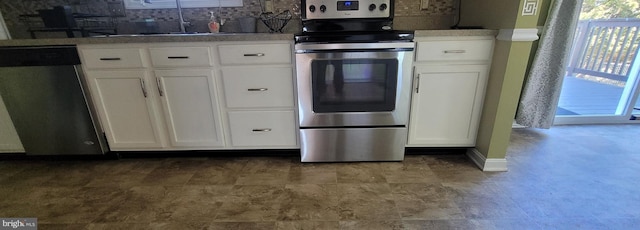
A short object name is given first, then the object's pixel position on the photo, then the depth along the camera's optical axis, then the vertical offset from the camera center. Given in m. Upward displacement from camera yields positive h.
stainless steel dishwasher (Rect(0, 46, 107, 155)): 1.61 -0.53
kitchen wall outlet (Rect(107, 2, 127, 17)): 2.11 +0.02
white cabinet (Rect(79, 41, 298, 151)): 1.62 -0.51
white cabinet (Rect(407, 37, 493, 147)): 1.59 -0.51
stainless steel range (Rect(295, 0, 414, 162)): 1.55 -0.44
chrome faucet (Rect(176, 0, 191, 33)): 1.99 -0.09
